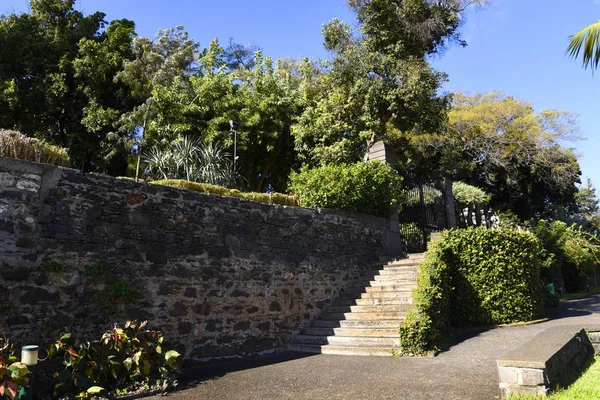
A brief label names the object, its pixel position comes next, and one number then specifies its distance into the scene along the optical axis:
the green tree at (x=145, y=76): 14.32
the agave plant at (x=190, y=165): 10.39
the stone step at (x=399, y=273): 8.16
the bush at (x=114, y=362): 4.33
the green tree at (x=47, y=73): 14.39
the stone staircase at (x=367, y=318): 6.62
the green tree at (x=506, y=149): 16.20
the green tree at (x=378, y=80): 11.97
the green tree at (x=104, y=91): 14.84
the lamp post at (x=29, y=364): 3.93
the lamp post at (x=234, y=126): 11.19
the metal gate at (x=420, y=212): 11.08
